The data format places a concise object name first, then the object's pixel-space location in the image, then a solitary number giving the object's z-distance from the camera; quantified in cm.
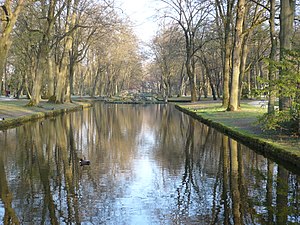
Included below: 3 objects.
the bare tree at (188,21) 4934
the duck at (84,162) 1147
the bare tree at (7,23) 2473
